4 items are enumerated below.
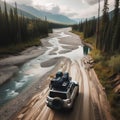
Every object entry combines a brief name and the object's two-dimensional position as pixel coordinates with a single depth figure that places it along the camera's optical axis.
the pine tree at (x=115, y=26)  45.56
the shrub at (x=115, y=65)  26.57
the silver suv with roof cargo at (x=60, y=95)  17.33
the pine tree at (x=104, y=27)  51.44
